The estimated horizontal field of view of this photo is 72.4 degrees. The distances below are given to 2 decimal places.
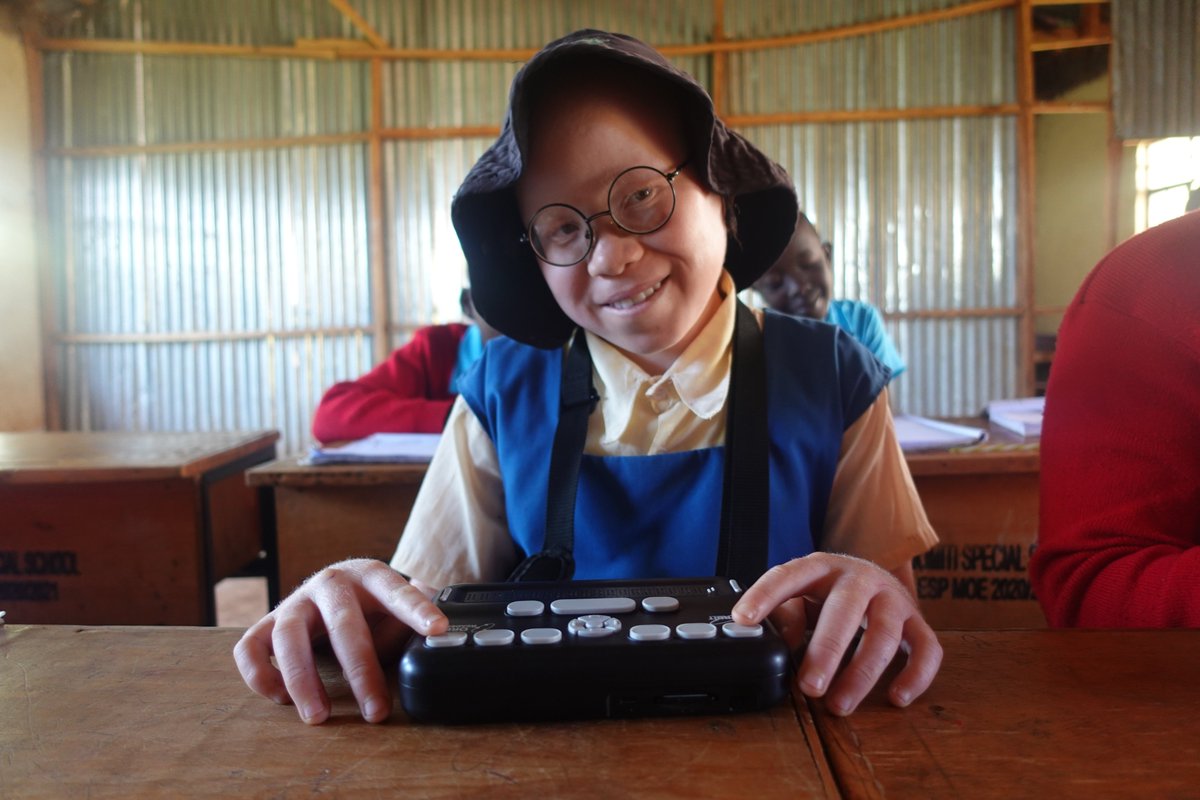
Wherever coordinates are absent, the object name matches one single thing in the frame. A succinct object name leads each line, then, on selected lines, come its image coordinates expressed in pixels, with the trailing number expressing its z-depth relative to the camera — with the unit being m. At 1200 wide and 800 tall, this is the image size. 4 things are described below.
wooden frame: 6.09
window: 5.95
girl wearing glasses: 0.95
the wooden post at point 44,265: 6.61
